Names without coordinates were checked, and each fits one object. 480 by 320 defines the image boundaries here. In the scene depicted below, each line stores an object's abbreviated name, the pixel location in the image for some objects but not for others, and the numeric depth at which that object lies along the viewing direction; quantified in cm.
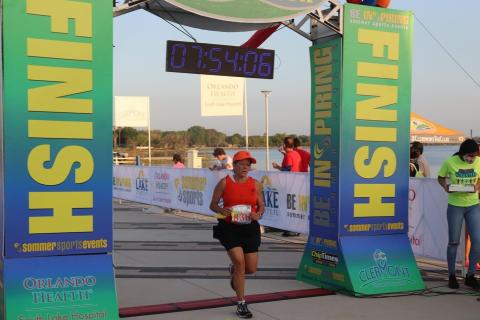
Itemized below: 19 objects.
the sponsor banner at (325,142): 716
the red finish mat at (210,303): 631
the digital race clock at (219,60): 652
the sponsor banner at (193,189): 1528
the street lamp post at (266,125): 1742
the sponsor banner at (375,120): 712
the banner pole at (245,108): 1589
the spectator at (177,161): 1730
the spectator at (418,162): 994
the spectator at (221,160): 1383
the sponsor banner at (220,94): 1557
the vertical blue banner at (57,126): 531
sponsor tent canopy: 1523
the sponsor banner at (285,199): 1173
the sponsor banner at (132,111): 2098
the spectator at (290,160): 1230
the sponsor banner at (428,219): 877
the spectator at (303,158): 1240
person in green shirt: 725
